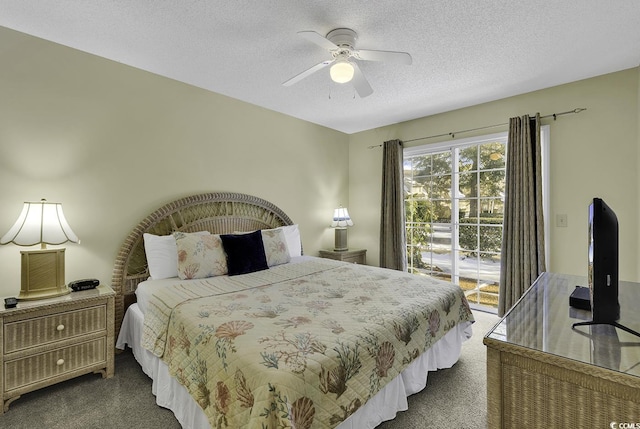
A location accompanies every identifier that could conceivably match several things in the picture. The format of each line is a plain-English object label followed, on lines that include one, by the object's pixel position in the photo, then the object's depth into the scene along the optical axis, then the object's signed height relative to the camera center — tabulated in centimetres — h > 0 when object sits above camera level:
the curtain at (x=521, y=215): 316 -1
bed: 126 -61
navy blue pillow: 275 -36
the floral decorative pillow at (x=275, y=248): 314 -35
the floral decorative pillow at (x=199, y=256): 259 -37
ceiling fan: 207 +116
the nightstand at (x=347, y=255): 434 -60
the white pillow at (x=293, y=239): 374 -31
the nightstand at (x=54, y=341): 186 -85
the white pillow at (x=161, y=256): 263 -36
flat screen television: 107 -19
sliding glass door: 366 +3
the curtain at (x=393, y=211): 431 +6
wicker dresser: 83 -48
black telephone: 226 -53
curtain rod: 303 +106
